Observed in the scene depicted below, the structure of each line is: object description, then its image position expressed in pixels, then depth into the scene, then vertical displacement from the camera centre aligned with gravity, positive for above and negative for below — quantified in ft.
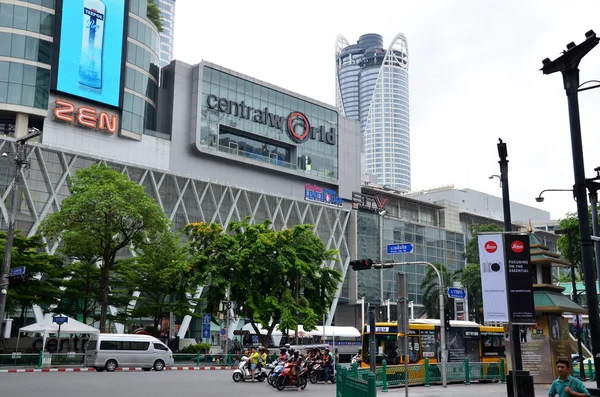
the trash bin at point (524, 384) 54.60 -5.29
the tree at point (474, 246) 258.45 +33.47
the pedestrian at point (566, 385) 31.53 -3.13
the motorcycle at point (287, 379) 79.66 -7.15
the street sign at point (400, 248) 80.26 +9.87
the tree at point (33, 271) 123.95 +10.56
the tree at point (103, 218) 119.44 +20.57
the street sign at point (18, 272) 85.61 +6.99
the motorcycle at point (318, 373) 95.25 -7.74
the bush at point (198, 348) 149.18 -6.17
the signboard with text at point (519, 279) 48.96 +3.66
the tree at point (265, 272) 126.52 +10.67
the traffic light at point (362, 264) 76.72 +7.38
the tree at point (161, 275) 131.13 +10.65
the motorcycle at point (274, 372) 80.94 -6.52
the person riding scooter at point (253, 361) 93.50 -5.73
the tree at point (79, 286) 137.08 +8.14
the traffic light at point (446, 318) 87.73 +0.81
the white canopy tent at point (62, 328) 120.16 -1.08
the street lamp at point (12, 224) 84.94 +13.65
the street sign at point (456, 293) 81.76 +4.13
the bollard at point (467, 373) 89.35 -7.16
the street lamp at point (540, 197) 77.38 +16.77
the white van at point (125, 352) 104.32 -5.15
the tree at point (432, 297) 228.84 +10.04
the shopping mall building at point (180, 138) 178.19 +63.70
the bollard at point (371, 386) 36.32 -3.64
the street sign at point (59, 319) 111.34 +0.53
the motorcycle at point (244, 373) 92.17 -7.54
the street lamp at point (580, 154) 40.01 +11.80
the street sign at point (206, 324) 132.46 -0.22
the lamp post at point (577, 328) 93.41 -0.73
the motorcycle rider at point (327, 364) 95.25 -6.20
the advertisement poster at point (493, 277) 51.12 +3.90
